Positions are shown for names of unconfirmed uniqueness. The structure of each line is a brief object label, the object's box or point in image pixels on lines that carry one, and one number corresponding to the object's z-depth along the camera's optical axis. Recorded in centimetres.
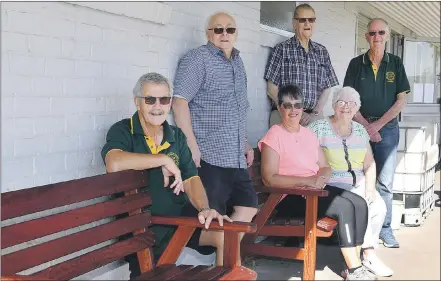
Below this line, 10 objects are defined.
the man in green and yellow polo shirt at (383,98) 475
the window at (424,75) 1033
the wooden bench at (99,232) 218
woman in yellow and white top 413
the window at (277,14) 490
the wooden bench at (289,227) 370
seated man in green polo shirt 272
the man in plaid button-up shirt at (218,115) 338
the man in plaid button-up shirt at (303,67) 447
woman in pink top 379
